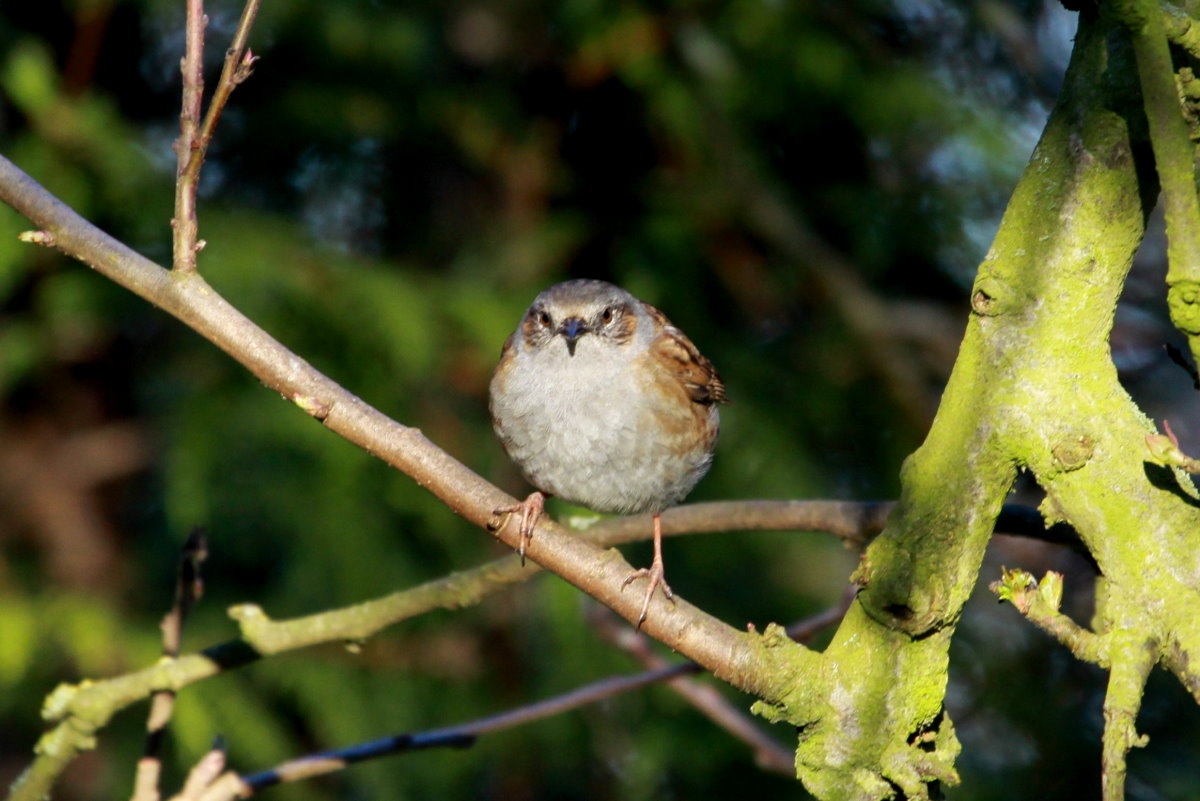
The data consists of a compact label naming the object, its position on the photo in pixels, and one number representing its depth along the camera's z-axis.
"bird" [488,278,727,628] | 5.12
